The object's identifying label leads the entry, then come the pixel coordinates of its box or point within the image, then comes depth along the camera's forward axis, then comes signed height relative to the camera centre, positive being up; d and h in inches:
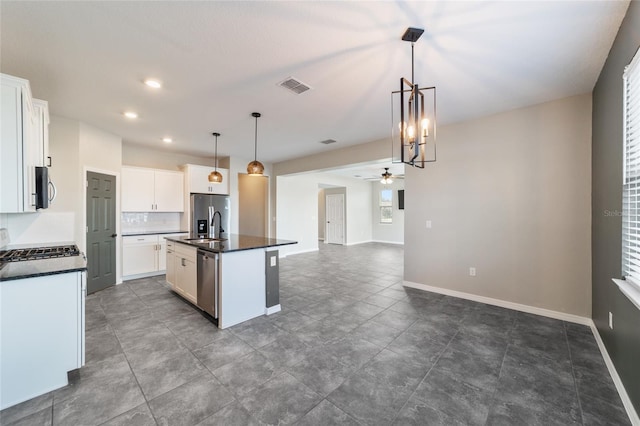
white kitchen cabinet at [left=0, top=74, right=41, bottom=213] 76.7 +19.8
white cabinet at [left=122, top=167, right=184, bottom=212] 199.8 +17.0
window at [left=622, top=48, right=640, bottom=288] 68.7 +10.0
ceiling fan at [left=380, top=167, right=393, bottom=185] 302.7 +41.8
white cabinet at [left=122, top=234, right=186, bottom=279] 192.9 -34.3
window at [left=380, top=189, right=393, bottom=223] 425.7 +9.3
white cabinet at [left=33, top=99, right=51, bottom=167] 98.0 +31.4
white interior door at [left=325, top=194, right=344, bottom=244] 405.4 -11.8
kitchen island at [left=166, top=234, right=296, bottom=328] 119.2 -32.7
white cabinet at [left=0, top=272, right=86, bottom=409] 69.9 -35.3
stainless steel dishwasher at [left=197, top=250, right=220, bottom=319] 120.2 -34.2
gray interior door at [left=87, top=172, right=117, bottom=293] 165.3 -13.5
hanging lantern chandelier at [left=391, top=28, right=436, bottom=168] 77.2 +28.0
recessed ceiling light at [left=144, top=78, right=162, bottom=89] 109.6 +55.0
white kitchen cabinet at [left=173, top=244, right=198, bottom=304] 138.1 -33.9
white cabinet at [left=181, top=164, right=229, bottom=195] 228.4 +27.2
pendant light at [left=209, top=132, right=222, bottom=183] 177.9 +23.4
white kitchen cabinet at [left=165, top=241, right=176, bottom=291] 160.9 -33.4
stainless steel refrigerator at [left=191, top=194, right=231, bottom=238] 228.4 +1.0
